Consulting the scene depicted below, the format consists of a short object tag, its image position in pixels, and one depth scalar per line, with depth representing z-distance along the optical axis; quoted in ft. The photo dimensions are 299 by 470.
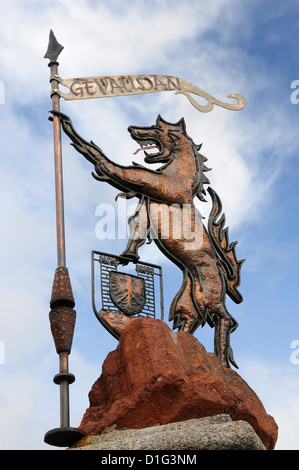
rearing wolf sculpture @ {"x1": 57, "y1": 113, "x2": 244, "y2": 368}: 31.09
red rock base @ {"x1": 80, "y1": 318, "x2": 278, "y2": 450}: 25.34
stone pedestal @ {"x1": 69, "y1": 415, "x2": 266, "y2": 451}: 22.57
